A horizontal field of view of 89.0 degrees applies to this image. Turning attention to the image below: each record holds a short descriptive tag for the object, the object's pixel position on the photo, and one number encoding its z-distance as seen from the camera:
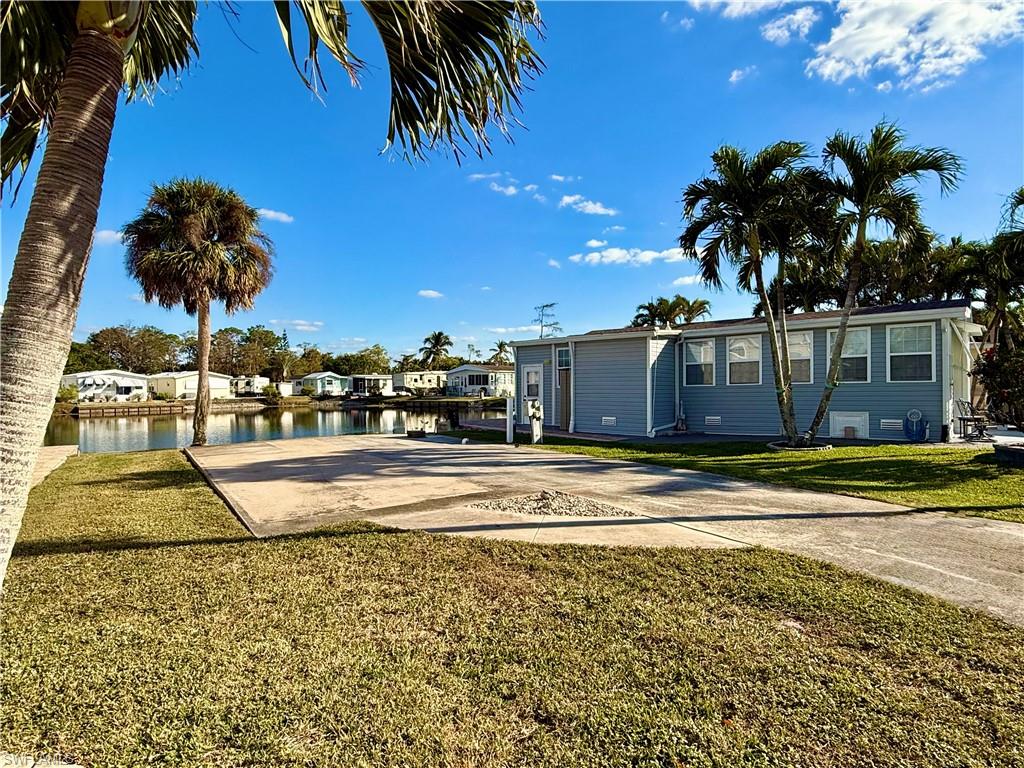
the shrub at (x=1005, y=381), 7.53
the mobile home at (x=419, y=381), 60.59
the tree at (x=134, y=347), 57.38
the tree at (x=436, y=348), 71.64
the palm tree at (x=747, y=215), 9.88
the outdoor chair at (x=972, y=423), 11.02
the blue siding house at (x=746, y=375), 11.43
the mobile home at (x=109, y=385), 43.50
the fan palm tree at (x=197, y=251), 13.28
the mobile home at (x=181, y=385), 49.47
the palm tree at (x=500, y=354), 73.88
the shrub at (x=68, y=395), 36.09
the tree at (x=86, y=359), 50.56
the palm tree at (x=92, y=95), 1.91
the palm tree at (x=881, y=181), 8.88
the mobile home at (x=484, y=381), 49.03
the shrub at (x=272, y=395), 46.75
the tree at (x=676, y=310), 36.81
